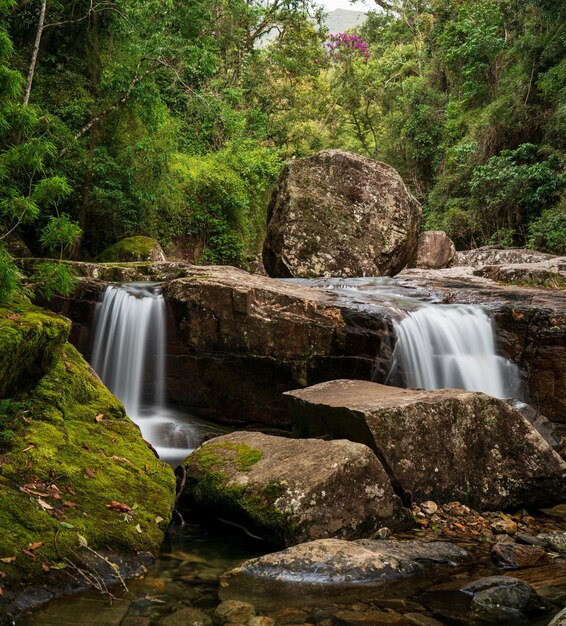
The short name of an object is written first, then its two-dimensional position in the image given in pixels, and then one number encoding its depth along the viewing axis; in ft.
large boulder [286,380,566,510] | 17.42
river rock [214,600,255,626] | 10.68
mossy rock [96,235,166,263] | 44.80
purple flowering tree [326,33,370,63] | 104.22
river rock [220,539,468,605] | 11.82
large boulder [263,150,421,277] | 40.70
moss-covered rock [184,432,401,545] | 14.57
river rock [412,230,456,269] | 57.72
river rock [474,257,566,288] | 37.27
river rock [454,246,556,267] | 54.03
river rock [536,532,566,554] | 14.65
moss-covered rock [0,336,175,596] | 11.56
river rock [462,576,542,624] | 11.26
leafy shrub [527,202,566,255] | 57.88
